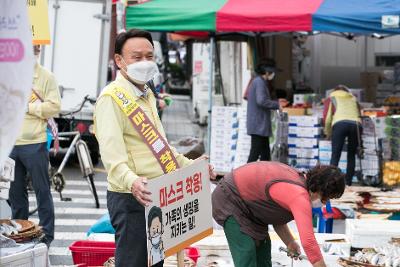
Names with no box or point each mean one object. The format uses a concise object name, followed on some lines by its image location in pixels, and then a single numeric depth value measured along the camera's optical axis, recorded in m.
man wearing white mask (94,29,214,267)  4.77
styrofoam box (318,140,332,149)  14.36
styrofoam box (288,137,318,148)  14.26
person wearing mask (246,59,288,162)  13.24
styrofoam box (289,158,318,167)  14.29
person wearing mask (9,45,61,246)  7.71
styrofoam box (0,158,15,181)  6.35
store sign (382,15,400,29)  11.99
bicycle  11.02
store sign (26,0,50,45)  6.45
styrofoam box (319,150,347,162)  14.36
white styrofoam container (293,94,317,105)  16.00
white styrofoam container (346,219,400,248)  7.08
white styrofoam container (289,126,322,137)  14.24
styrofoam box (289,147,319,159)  14.28
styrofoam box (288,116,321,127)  14.21
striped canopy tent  12.21
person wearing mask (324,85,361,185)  13.67
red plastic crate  6.50
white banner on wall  3.08
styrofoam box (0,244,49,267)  5.49
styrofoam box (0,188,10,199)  6.71
